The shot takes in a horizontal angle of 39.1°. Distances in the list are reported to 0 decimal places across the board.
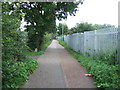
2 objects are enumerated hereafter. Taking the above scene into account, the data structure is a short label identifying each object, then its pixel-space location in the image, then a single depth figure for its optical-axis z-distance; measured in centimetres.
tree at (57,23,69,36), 7390
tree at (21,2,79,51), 1516
